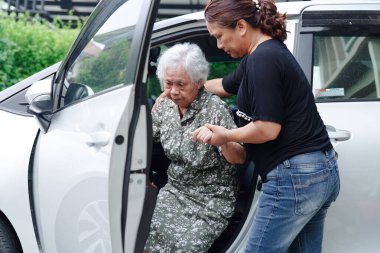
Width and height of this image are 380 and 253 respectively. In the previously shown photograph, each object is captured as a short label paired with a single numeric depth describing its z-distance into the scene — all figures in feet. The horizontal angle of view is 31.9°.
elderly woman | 10.28
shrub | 21.36
